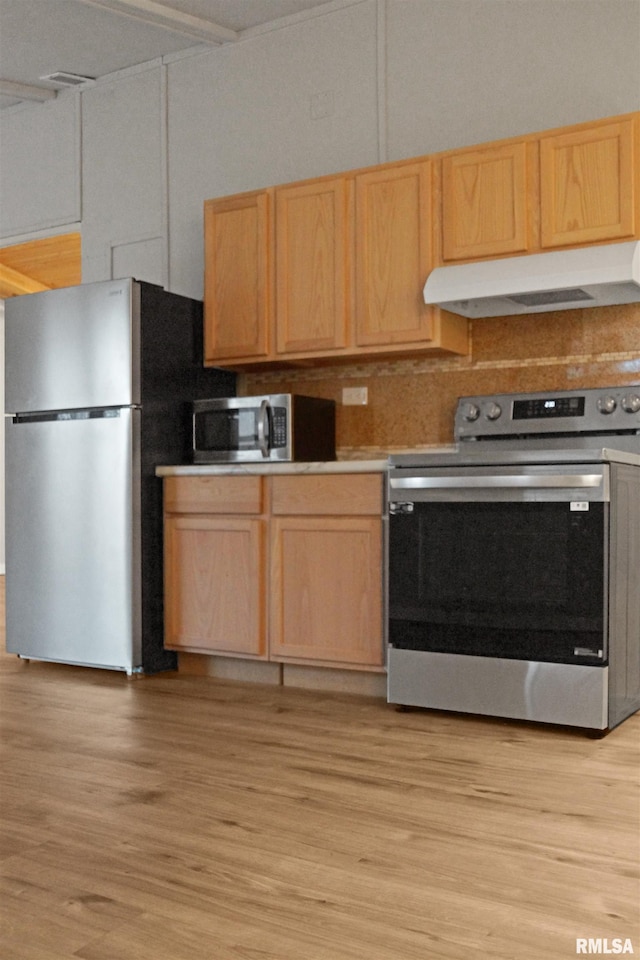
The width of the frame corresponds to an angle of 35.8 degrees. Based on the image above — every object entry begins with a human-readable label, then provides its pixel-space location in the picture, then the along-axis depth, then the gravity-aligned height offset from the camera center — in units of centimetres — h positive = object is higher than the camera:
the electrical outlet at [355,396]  439 +25
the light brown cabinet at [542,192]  340 +93
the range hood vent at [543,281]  335 +60
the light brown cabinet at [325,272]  388 +75
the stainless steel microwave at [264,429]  407 +10
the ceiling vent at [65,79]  534 +204
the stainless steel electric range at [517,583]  304 -43
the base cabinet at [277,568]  365 -45
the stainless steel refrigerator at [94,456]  416 -1
